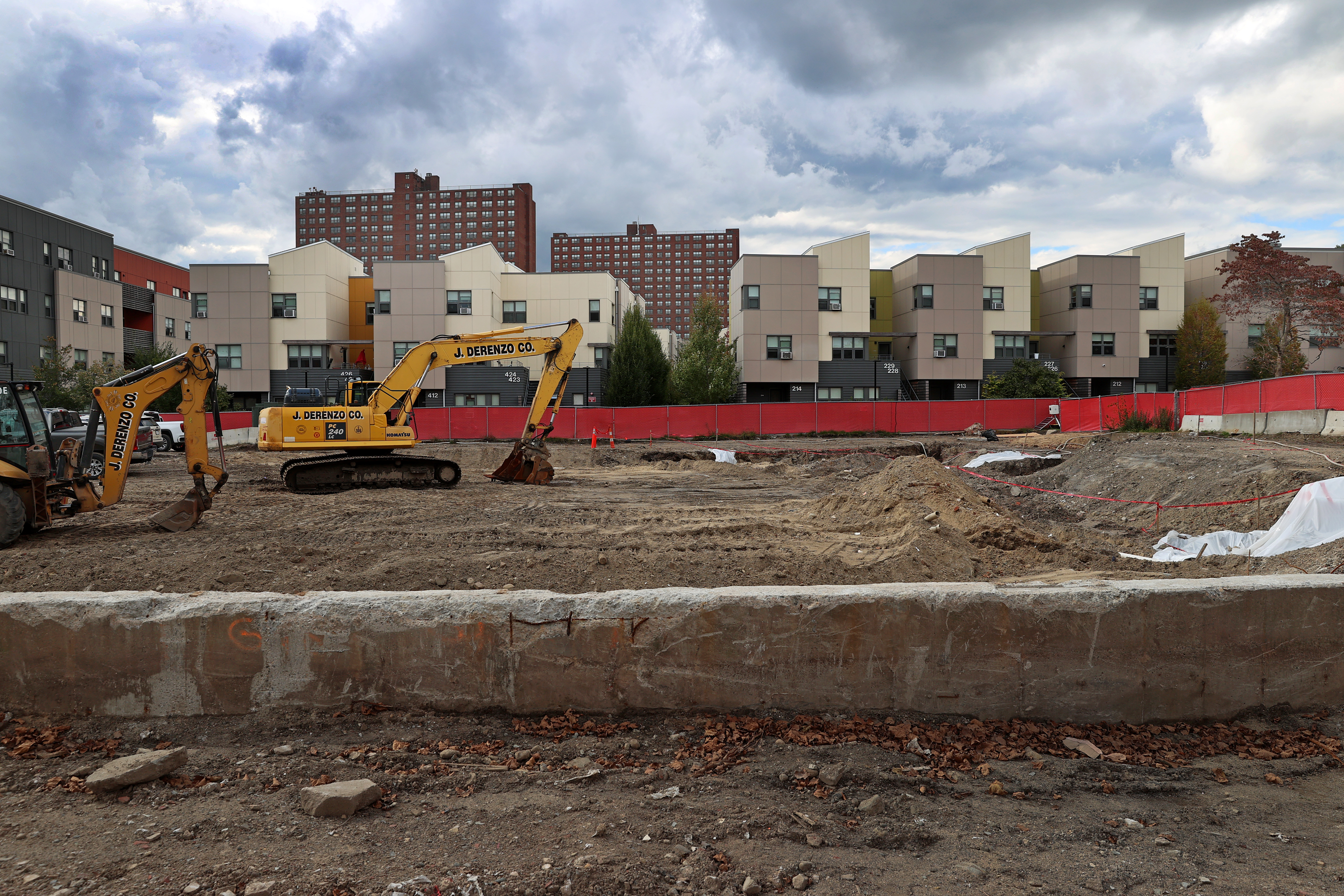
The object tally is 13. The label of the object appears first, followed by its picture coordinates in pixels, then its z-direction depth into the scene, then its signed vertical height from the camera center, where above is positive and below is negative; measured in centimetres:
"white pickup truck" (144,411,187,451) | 2828 -38
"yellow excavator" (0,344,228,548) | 959 -33
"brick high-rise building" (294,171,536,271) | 15550 +4271
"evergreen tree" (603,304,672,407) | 4878 +320
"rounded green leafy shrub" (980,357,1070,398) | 4584 +180
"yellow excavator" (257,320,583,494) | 1537 -6
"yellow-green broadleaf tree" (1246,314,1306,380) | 4397 +326
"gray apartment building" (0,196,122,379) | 4194 +807
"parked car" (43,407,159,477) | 1503 -14
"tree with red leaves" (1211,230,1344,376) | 4378 +693
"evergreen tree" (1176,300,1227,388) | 4912 +401
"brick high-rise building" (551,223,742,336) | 19088 +3235
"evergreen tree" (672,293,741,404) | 4956 +332
